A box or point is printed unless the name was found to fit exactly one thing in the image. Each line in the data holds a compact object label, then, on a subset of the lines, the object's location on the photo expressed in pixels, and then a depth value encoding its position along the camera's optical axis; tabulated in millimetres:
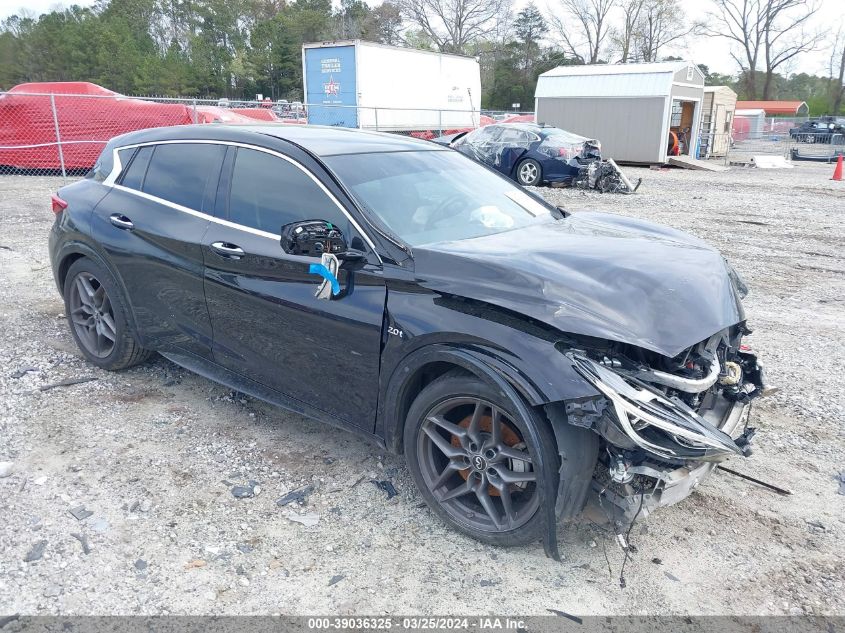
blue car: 15453
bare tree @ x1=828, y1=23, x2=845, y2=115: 60969
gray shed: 24266
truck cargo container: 22547
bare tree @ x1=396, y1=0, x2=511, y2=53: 66812
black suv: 2660
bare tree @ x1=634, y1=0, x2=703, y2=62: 64812
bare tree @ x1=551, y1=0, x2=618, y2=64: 67125
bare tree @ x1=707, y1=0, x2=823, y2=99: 60478
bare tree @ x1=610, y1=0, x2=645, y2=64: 66125
